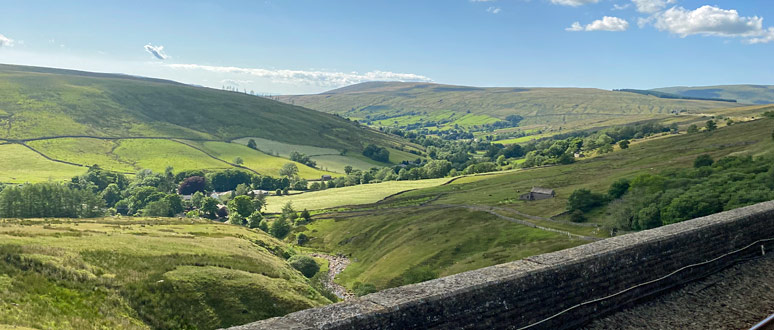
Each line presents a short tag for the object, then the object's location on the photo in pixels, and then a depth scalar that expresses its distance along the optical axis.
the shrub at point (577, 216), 91.56
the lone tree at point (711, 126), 182.50
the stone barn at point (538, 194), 116.78
